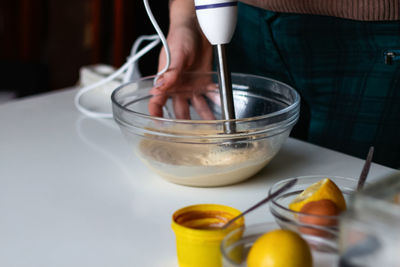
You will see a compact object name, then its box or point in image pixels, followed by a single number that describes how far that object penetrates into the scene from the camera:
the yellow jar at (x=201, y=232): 1.04
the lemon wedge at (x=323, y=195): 1.11
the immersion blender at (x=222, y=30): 1.22
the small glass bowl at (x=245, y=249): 0.99
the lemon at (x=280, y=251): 0.96
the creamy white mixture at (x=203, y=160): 1.27
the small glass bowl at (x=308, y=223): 1.02
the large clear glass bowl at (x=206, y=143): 1.25
